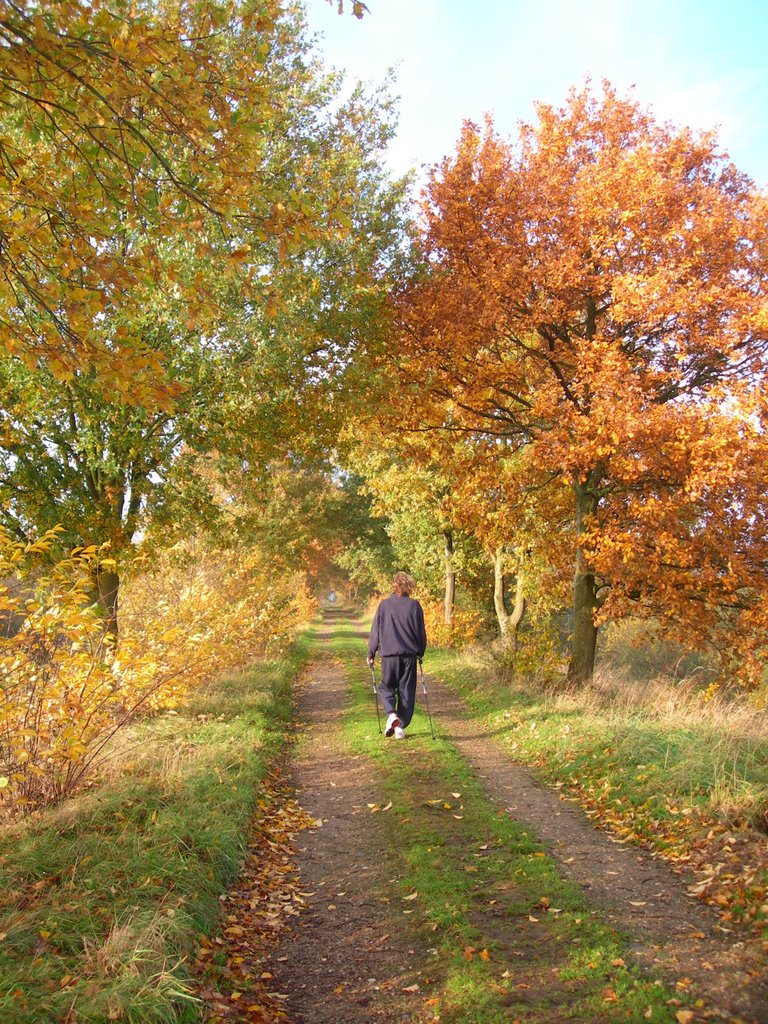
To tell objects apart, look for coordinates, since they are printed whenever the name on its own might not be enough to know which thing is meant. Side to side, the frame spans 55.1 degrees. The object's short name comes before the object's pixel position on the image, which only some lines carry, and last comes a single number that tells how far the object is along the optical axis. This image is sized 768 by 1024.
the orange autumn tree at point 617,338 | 9.91
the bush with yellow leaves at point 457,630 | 22.66
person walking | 10.08
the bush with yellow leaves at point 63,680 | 5.32
